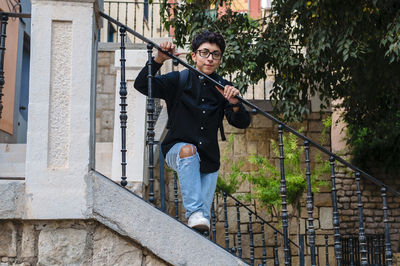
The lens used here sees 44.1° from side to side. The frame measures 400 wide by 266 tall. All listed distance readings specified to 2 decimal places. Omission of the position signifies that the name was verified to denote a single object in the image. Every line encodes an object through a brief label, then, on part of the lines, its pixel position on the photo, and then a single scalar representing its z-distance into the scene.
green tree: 5.81
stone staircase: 3.01
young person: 3.21
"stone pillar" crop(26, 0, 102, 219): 3.03
